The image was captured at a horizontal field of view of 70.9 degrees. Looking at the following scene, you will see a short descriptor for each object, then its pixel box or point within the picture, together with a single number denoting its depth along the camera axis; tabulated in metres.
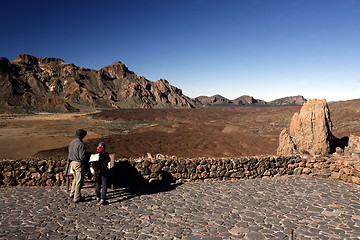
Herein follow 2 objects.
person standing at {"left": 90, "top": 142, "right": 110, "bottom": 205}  7.71
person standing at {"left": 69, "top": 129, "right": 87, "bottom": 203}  7.64
